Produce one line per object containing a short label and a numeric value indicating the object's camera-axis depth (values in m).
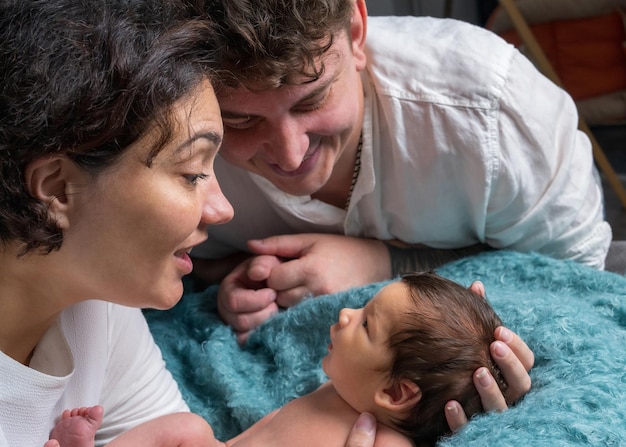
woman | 0.86
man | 1.31
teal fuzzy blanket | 1.03
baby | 1.04
